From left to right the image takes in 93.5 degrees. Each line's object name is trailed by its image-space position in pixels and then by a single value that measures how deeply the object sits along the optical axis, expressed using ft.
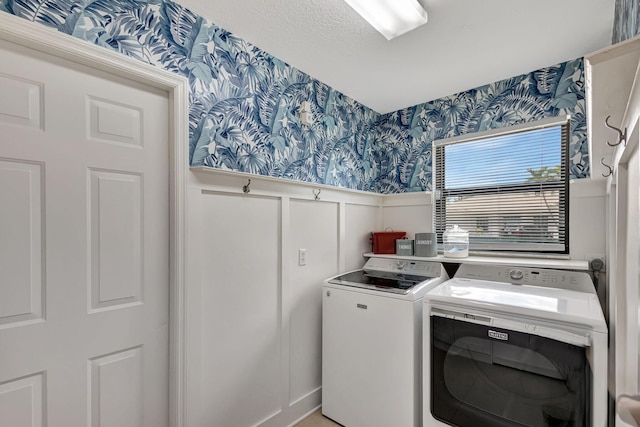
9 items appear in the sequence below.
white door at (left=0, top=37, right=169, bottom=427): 3.81
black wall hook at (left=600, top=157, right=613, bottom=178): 4.59
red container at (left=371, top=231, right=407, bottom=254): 8.91
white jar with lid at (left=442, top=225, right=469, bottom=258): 7.52
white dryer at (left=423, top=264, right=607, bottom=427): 4.23
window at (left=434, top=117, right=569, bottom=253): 7.20
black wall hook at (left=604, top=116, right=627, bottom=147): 2.97
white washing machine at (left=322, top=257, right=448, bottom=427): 5.83
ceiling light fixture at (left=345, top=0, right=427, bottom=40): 4.87
